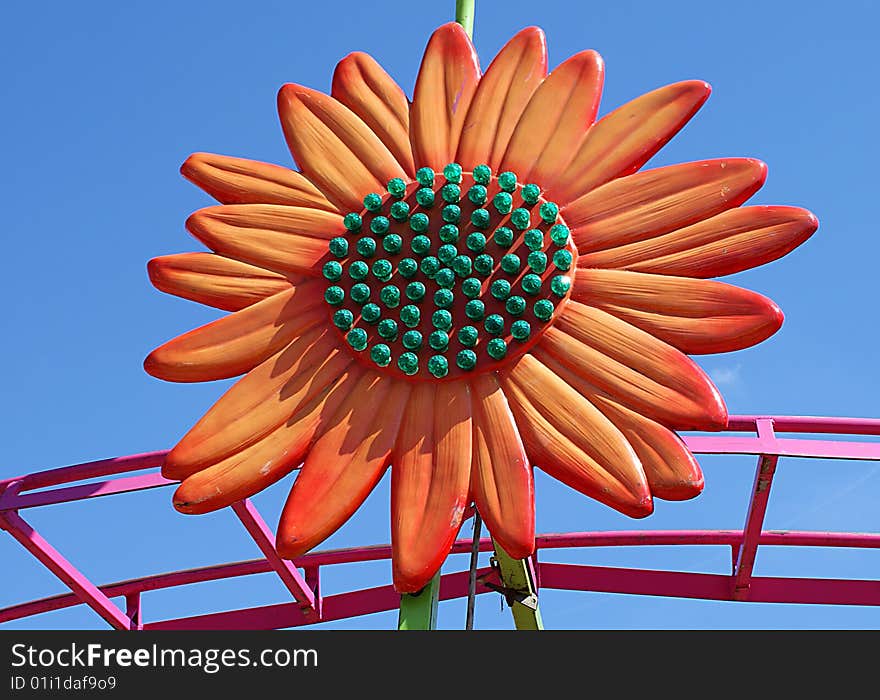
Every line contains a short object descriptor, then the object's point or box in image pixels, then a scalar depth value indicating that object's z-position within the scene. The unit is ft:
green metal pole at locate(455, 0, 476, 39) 16.83
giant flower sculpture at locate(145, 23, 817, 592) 12.67
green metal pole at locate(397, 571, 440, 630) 13.16
